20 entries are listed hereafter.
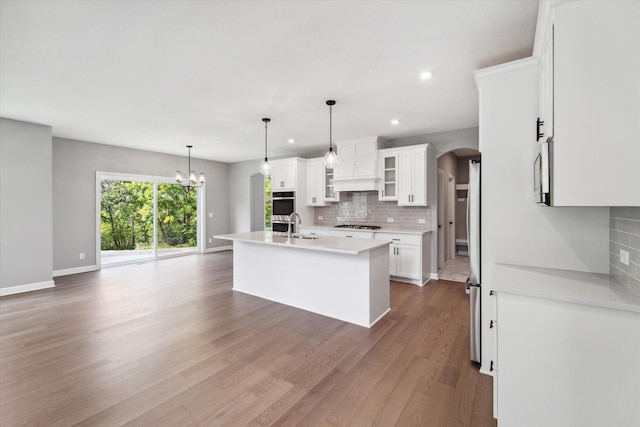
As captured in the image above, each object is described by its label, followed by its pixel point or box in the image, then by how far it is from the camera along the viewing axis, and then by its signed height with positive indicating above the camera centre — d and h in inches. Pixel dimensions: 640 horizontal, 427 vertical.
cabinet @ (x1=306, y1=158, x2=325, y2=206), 244.4 +26.1
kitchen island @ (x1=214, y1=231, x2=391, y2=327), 124.2 -31.6
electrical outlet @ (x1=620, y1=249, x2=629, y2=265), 61.2 -10.2
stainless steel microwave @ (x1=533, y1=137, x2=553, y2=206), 61.4 +8.9
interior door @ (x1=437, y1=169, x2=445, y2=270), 217.3 -2.9
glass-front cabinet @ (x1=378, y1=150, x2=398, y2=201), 206.1 +26.5
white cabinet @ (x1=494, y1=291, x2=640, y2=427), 48.6 -28.7
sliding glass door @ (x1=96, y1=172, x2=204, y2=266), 248.4 -6.5
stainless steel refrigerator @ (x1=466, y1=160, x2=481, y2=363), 92.2 -13.0
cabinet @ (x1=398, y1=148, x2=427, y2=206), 191.8 +23.9
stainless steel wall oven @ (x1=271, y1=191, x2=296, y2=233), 246.7 +3.2
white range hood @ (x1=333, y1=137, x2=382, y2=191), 208.7 +35.0
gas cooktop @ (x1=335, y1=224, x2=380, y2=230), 213.6 -11.8
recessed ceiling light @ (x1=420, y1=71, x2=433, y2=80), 110.2 +54.7
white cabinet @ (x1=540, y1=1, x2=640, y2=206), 49.9 +20.6
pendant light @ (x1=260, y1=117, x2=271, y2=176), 162.2 +26.3
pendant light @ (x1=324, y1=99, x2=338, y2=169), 142.6 +27.9
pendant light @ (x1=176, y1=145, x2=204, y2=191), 223.9 +27.0
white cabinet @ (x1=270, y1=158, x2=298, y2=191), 246.1 +33.6
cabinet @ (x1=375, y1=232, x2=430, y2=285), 185.0 -31.0
